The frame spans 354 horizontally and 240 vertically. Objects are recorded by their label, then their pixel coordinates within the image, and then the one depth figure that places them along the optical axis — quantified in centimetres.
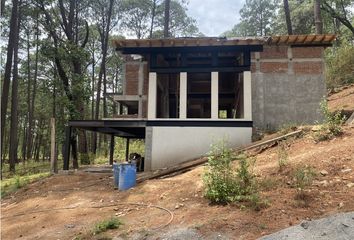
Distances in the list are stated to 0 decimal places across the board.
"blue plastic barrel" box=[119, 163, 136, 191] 1115
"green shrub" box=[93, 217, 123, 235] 739
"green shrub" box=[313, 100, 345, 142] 1047
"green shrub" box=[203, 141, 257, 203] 780
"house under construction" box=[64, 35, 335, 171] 1412
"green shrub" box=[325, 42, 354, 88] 2469
